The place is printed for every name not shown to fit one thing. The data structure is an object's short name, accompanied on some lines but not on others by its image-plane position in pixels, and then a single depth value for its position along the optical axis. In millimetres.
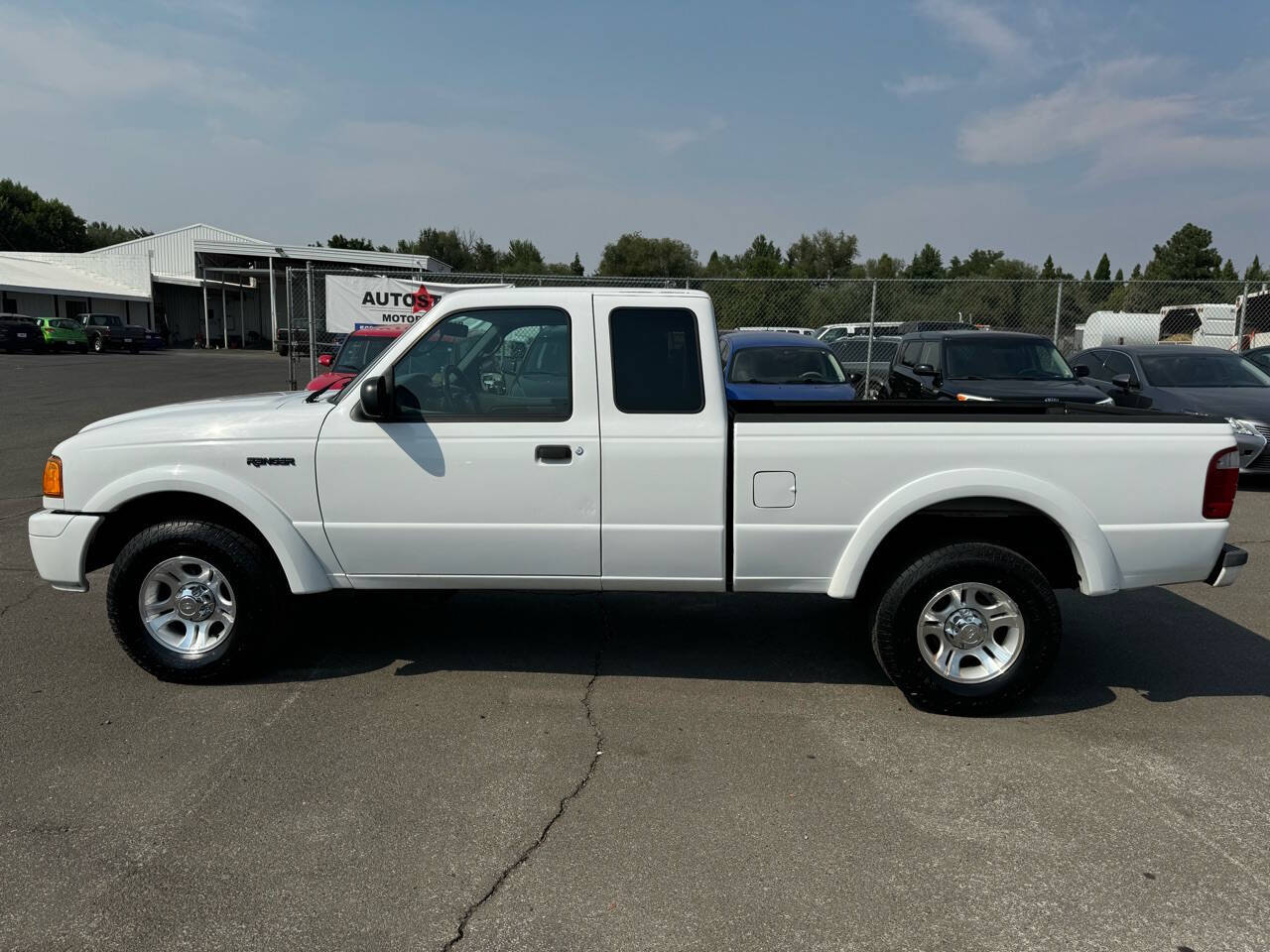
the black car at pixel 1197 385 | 9953
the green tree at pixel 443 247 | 71000
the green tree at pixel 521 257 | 66688
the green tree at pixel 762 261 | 57547
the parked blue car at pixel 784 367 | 10625
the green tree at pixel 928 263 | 68875
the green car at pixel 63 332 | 36469
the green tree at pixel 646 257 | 61312
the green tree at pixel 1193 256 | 64125
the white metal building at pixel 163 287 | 44344
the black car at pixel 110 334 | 38344
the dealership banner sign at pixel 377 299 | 14945
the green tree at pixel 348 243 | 82375
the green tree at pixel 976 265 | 71875
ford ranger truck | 4289
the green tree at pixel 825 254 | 67812
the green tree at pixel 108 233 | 101375
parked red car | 11414
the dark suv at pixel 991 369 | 10109
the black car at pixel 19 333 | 34781
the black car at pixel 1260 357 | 13329
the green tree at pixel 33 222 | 66938
